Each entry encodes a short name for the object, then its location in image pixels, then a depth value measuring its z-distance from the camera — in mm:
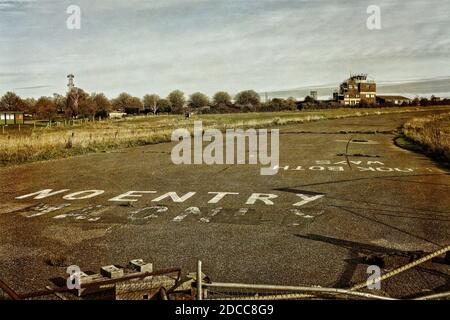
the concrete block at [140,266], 5777
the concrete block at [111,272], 5564
